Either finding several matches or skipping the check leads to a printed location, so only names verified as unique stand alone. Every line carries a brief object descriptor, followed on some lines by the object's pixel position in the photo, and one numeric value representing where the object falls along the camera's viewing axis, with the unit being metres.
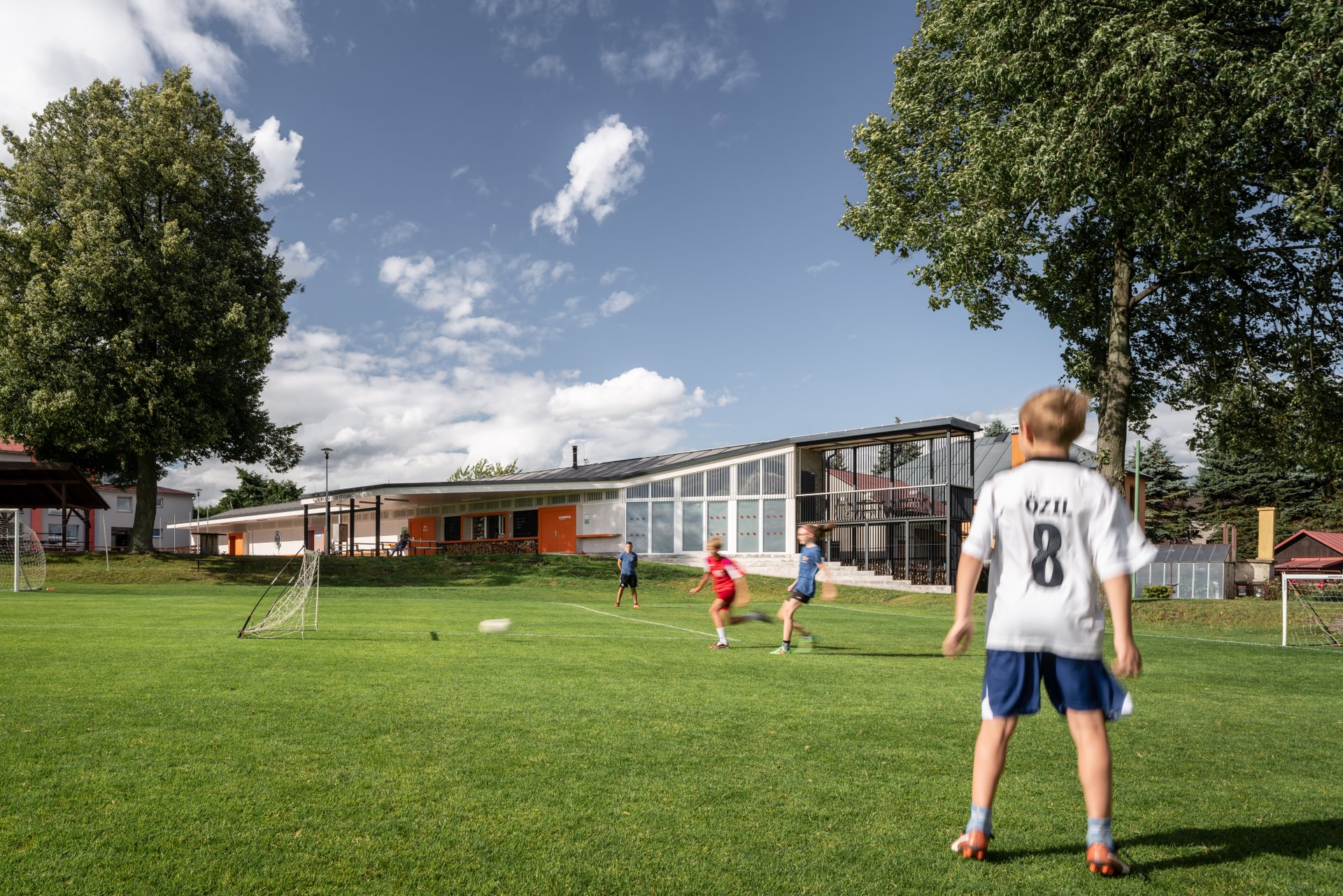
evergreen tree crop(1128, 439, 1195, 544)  58.56
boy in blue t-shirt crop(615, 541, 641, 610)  22.55
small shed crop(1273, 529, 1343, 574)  44.78
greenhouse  38.75
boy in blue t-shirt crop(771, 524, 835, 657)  11.20
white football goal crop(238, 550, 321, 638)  12.34
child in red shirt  11.58
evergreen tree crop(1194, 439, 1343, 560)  56.38
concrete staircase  32.66
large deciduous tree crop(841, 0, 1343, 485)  14.29
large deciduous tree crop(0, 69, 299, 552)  26.84
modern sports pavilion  32.84
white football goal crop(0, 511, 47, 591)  23.97
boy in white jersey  3.50
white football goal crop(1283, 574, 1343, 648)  16.31
